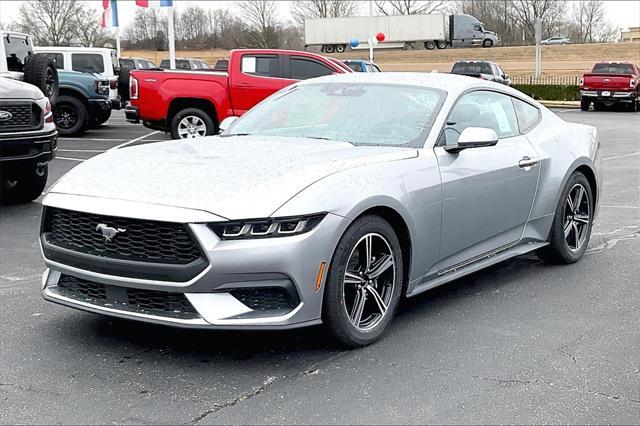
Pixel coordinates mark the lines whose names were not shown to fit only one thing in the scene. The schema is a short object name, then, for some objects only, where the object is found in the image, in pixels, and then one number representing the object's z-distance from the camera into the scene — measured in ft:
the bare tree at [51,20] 217.15
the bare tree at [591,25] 323.37
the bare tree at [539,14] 299.17
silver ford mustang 12.85
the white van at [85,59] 65.87
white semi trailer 208.95
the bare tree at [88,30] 217.15
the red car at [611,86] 97.35
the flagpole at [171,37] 74.84
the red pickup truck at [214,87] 50.29
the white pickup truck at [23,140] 27.63
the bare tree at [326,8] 293.43
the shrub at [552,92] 118.42
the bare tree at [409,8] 314.55
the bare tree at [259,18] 270.14
